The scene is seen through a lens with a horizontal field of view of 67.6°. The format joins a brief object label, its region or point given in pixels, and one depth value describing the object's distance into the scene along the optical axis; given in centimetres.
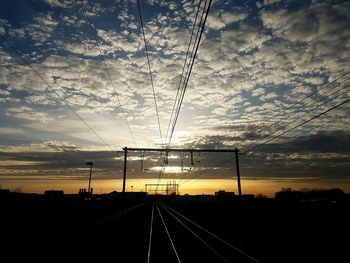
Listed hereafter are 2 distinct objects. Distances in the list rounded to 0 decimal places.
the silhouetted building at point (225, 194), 13838
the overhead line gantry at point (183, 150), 3008
